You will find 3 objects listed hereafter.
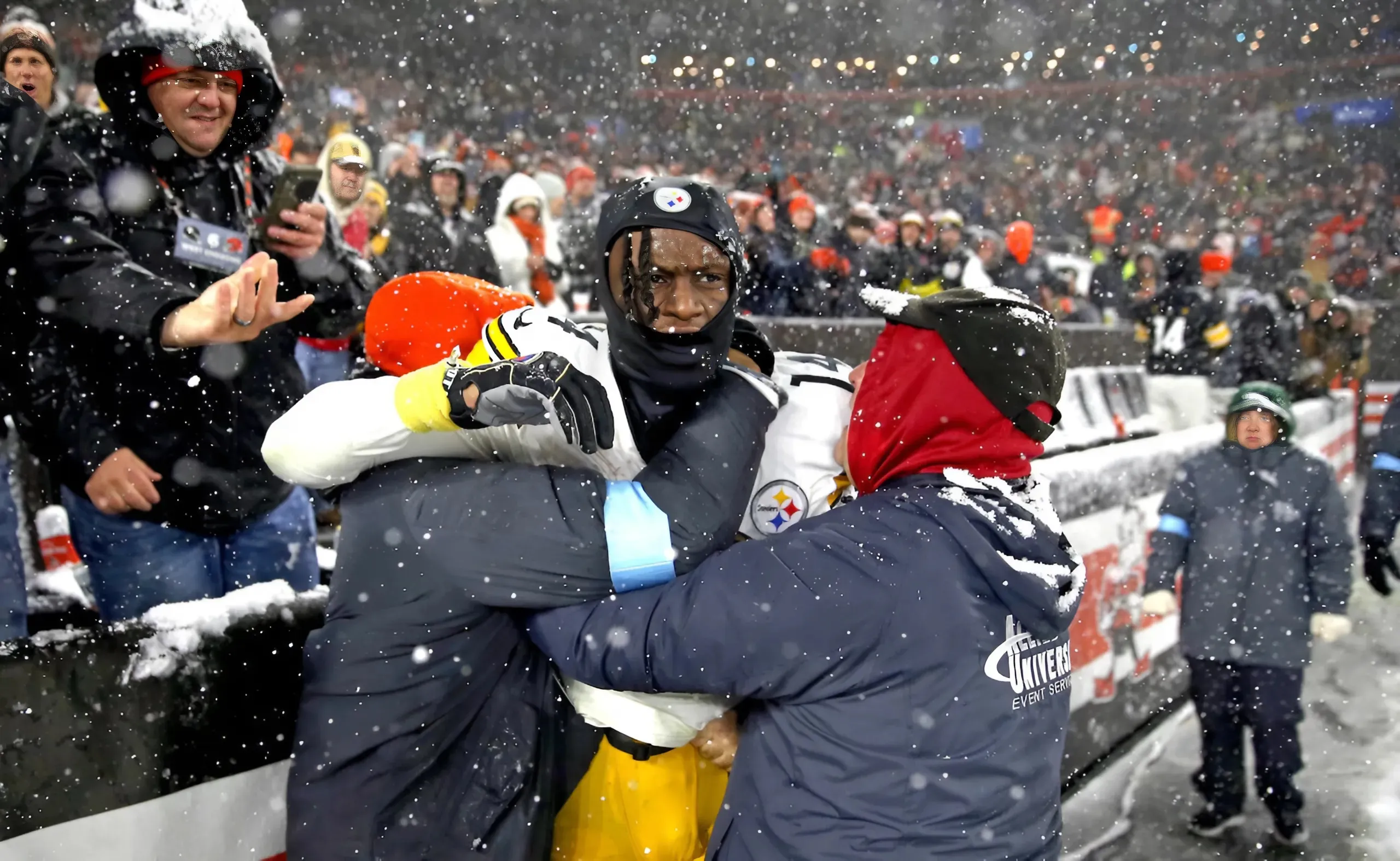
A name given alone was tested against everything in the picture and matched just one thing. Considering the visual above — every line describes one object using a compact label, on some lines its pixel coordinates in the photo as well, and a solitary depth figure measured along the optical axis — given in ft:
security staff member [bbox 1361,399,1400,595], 19.03
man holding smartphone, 8.61
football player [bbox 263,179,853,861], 6.59
